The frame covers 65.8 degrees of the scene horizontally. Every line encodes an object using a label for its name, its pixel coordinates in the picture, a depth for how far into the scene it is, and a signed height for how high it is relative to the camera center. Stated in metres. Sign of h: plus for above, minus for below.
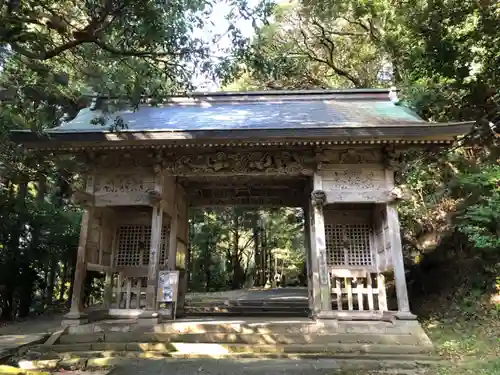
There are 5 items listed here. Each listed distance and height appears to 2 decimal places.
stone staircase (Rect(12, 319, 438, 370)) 6.59 -1.02
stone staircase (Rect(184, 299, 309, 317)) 11.01 -0.66
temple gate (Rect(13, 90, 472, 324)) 7.86 +2.51
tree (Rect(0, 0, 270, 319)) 5.16 +3.56
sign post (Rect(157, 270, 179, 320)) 8.29 +0.02
